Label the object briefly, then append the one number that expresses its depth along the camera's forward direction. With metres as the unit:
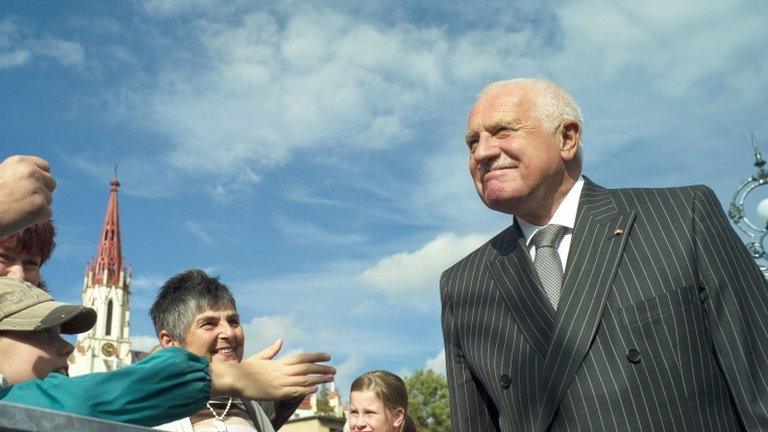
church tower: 102.62
